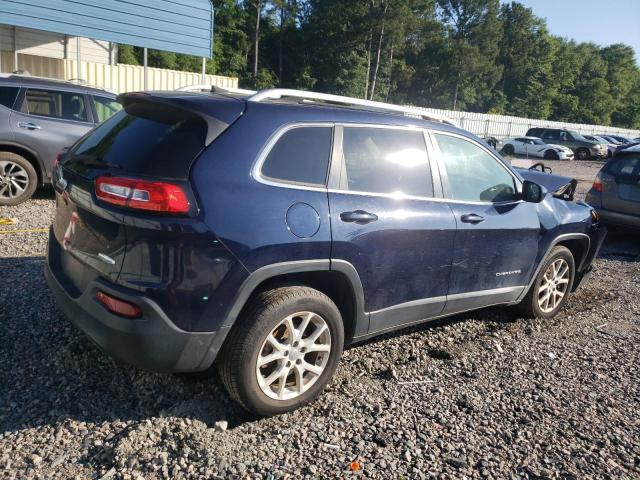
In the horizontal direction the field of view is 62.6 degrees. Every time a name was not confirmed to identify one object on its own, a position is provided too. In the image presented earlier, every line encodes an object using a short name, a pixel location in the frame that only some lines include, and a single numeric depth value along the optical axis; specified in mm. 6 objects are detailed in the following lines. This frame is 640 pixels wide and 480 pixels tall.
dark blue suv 2568
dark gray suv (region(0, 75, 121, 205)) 7129
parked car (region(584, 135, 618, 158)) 32234
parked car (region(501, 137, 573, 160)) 29125
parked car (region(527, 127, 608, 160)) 31250
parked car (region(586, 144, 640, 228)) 7586
